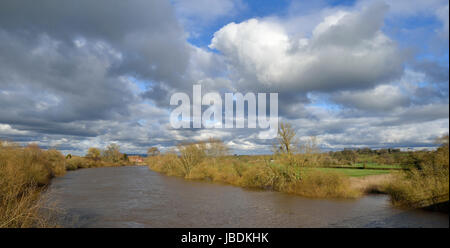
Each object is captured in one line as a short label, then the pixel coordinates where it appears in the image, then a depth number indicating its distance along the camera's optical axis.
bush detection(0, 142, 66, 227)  9.23
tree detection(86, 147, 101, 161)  107.46
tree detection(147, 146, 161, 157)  104.89
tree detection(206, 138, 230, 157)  47.72
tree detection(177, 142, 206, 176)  49.88
